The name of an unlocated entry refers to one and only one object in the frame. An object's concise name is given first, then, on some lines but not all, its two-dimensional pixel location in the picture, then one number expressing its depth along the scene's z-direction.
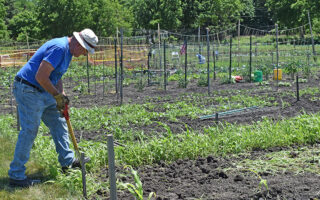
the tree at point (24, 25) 37.22
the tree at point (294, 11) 31.56
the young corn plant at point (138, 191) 3.83
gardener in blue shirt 4.56
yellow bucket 16.04
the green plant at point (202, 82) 15.35
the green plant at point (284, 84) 14.33
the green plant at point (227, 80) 15.95
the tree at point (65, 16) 34.06
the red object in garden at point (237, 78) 16.63
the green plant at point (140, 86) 14.12
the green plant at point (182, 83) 14.95
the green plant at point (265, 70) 16.80
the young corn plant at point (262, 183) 3.96
